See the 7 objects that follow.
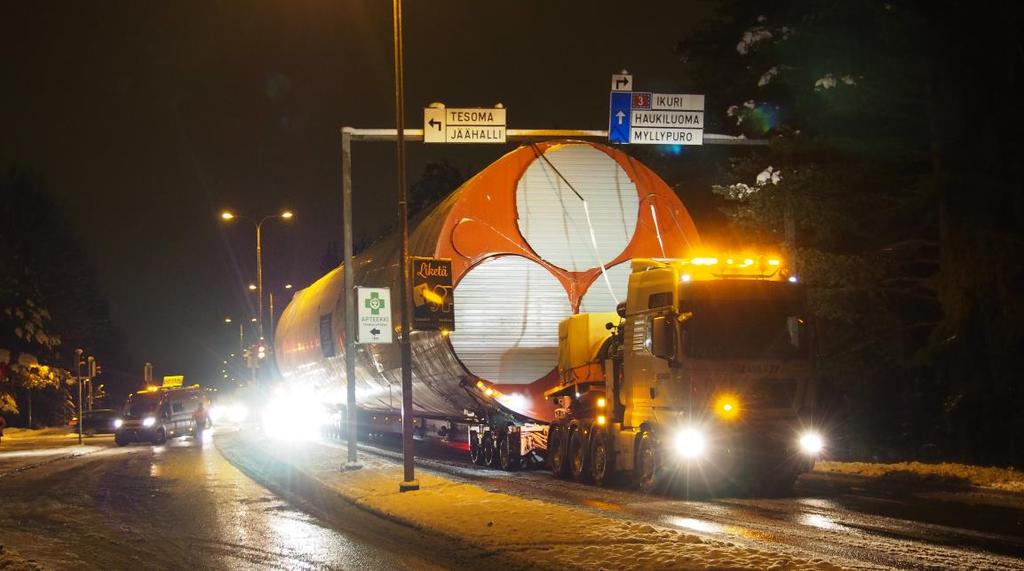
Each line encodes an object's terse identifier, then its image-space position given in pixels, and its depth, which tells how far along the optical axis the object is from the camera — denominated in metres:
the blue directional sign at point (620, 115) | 17.91
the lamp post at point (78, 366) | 41.12
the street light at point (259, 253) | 45.81
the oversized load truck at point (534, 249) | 19.16
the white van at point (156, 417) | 40.62
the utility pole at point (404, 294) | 16.34
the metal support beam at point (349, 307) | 20.39
